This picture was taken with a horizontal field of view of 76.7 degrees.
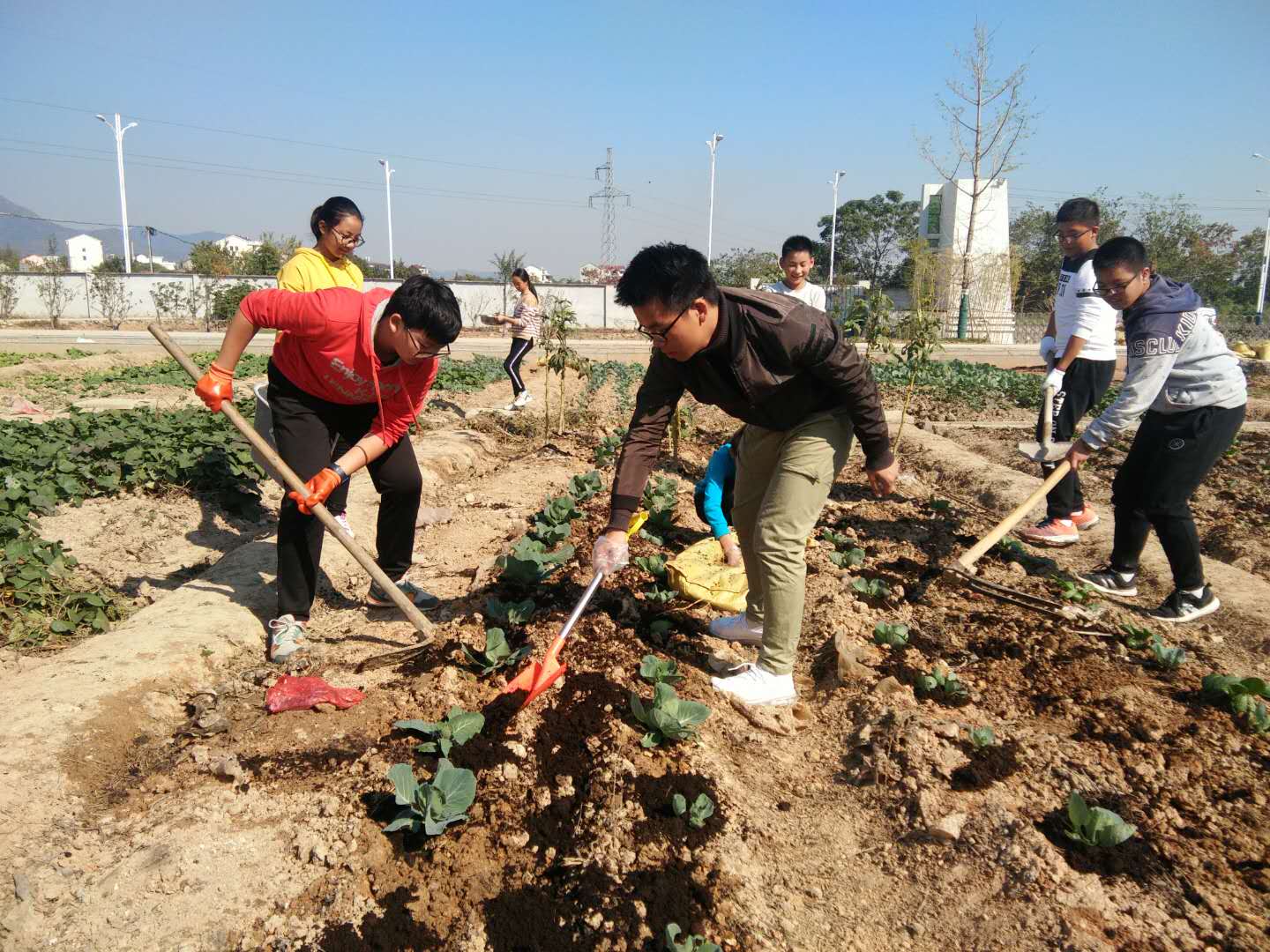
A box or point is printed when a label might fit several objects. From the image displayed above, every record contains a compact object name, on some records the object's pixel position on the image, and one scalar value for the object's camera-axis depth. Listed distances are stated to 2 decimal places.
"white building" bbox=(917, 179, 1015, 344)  27.36
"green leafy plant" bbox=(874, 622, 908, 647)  3.41
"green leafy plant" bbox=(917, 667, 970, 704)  3.08
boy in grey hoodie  3.72
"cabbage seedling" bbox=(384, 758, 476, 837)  2.18
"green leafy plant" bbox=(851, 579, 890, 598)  4.09
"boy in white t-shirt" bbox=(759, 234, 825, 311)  5.50
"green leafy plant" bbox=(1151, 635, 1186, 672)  3.29
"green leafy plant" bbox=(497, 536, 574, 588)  3.79
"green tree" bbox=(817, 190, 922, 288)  46.66
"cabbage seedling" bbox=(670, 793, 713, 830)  2.29
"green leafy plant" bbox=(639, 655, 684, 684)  2.99
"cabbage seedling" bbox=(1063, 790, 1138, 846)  2.13
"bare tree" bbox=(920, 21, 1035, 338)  24.84
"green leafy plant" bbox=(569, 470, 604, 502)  5.58
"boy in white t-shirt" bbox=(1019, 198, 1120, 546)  4.82
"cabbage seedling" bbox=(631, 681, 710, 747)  2.63
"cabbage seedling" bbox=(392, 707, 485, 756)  2.57
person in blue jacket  4.08
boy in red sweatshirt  3.01
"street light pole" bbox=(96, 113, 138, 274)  34.50
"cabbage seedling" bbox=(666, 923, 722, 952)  1.80
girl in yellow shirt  4.12
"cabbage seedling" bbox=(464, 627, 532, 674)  3.10
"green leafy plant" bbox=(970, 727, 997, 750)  2.62
